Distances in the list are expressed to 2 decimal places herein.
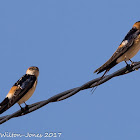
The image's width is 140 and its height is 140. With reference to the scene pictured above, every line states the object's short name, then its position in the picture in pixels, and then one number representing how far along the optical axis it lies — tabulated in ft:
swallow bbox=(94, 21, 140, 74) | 34.88
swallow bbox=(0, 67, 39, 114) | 37.11
